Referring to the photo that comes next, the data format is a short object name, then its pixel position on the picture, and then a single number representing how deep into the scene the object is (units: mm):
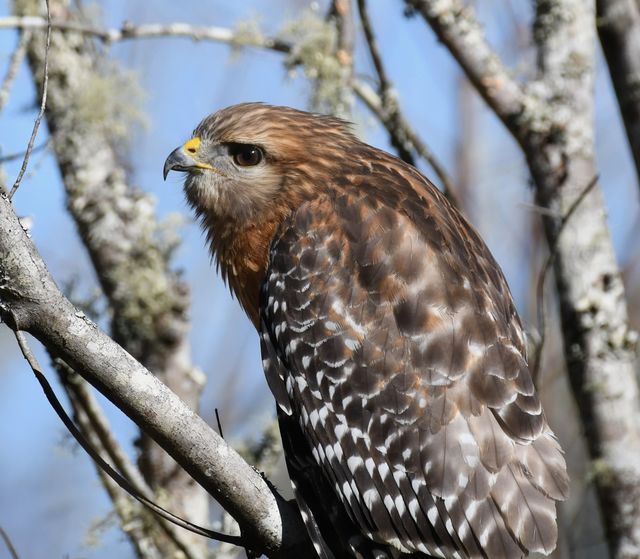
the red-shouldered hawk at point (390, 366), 7621
